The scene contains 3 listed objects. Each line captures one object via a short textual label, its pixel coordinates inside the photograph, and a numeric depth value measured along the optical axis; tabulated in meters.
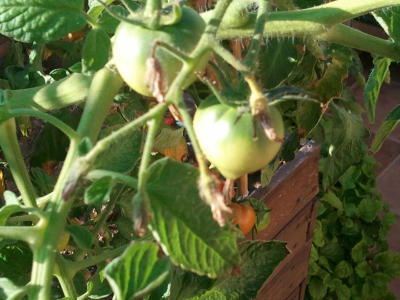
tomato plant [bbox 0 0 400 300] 0.36
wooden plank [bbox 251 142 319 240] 0.98
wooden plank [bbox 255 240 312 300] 1.12
